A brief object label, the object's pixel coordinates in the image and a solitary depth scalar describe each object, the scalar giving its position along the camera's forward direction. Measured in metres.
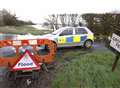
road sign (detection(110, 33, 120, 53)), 3.18
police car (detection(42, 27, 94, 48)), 5.42
